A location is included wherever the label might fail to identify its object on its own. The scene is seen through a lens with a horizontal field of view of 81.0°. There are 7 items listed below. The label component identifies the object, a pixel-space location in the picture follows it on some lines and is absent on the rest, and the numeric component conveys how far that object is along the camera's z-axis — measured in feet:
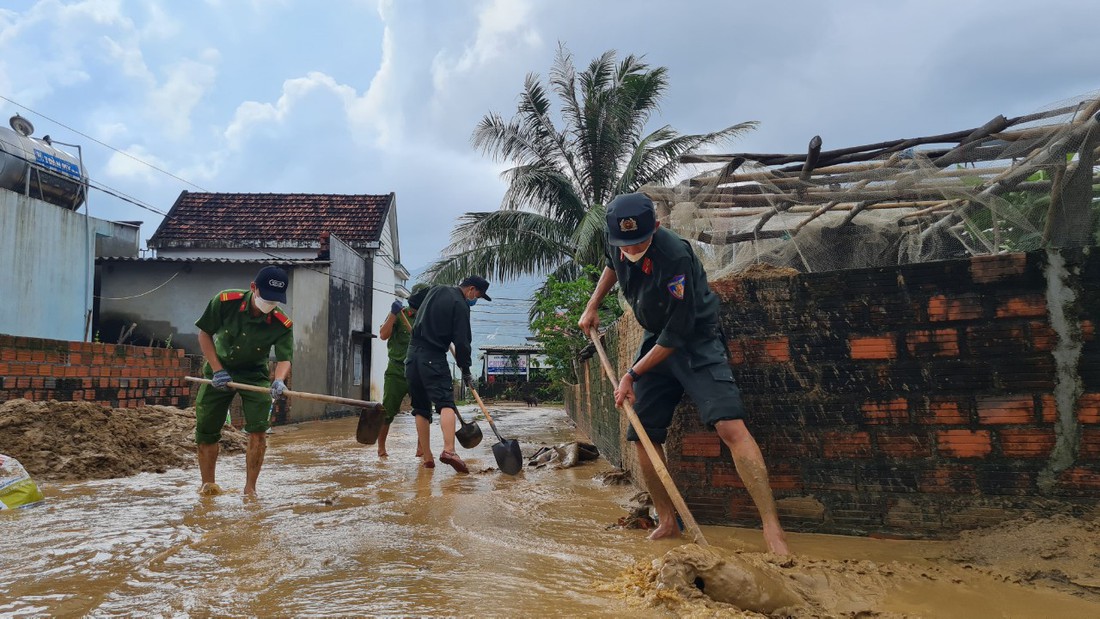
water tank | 34.58
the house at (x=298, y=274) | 43.70
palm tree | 50.72
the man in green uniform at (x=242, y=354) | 13.47
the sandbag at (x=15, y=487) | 10.76
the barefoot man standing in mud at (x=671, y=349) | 8.72
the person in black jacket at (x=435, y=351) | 17.22
